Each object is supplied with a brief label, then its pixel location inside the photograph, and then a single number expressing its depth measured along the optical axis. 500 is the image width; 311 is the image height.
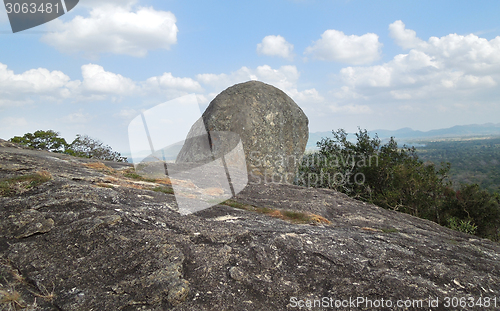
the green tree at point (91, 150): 23.84
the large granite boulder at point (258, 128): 14.23
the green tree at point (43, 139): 21.62
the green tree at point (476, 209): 14.75
